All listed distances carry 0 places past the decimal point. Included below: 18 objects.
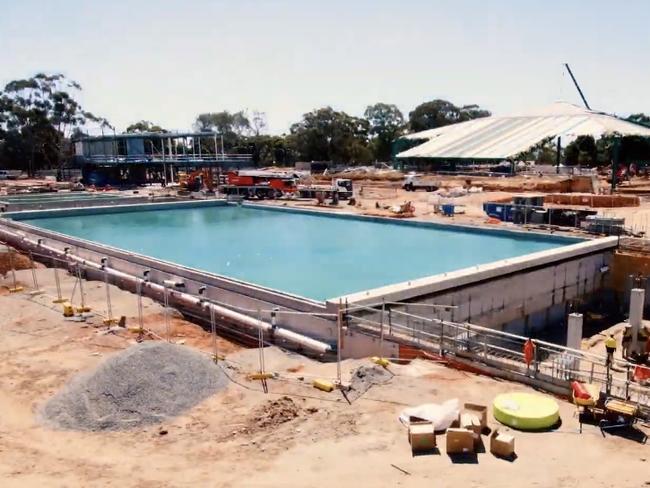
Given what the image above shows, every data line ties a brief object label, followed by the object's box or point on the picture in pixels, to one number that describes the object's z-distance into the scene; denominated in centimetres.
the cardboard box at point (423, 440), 680
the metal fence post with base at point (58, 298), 1488
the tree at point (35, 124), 7100
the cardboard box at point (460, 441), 664
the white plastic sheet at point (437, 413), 717
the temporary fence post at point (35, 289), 1601
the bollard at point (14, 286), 1642
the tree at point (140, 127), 9156
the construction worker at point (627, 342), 1491
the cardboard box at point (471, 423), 688
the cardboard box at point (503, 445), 659
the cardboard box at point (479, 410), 720
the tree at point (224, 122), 11494
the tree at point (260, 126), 11644
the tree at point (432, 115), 8569
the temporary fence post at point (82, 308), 1390
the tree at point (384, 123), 8206
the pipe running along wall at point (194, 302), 1141
